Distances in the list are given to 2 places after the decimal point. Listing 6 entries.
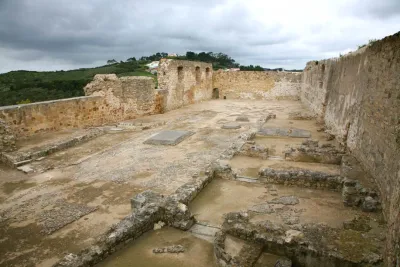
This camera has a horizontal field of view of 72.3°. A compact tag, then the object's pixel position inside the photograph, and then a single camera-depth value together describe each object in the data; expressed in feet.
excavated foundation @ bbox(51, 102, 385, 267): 13.16
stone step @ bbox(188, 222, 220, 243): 15.67
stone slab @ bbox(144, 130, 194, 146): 34.25
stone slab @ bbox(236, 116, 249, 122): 49.21
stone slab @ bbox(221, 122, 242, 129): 42.37
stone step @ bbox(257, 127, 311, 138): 36.76
